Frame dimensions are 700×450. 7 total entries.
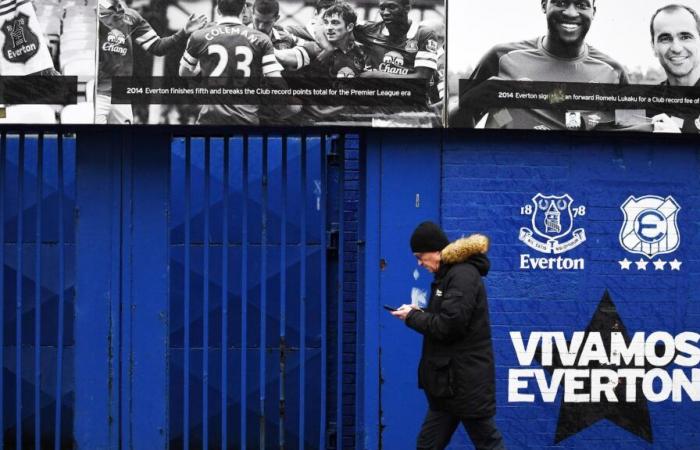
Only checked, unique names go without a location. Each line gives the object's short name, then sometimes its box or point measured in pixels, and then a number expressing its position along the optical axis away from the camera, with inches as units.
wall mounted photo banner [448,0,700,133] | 279.1
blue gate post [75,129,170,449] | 285.7
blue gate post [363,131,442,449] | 284.2
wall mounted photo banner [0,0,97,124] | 275.6
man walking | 219.9
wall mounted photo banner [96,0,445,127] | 275.1
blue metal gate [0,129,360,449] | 286.2
